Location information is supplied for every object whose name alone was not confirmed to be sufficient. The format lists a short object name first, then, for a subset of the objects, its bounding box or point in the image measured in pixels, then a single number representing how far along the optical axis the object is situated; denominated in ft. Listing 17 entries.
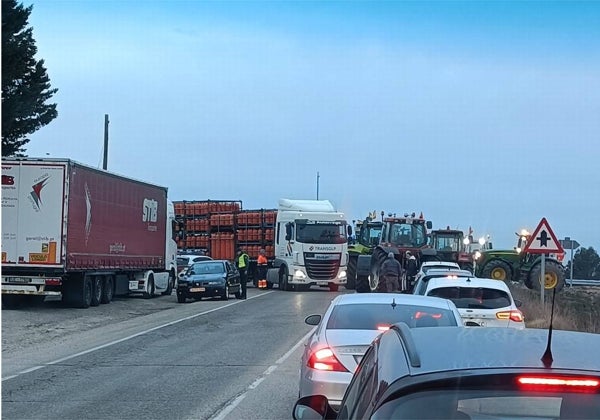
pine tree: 116.37
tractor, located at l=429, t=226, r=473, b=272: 126.21
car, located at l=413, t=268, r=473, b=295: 54.35
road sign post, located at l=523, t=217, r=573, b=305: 64.64
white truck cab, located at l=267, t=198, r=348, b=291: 124.26
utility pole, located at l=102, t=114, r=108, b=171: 144.63
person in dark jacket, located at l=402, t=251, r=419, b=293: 102.55
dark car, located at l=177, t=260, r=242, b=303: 101.71
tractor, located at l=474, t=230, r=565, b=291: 125.59
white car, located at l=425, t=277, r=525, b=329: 44.75
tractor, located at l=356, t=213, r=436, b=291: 114.83
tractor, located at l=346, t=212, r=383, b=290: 128.57
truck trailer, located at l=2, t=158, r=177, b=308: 79.41
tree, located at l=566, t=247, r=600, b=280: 241.43
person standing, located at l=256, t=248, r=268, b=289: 133.28
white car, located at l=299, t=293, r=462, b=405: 28.27
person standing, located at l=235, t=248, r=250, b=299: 107.34
